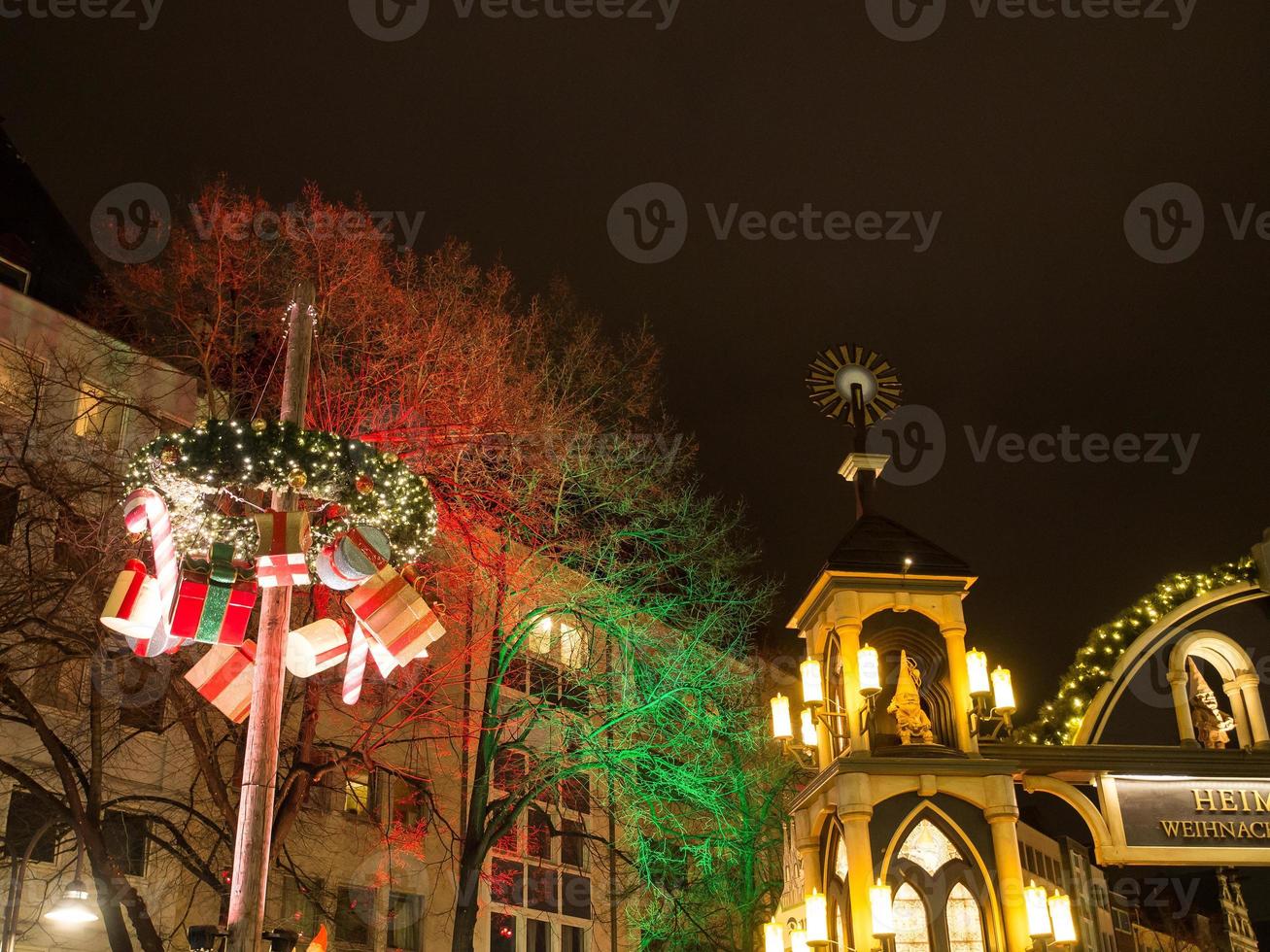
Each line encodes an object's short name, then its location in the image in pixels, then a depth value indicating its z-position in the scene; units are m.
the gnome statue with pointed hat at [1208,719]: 14.84
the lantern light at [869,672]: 12.99
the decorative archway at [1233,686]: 14.43
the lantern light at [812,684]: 13.49
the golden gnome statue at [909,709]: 13.75
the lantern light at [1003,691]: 13.26
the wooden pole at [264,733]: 7.89
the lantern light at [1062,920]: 12.21
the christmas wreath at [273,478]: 8.91
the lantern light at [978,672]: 13.38
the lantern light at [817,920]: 12.94
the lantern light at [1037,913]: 12.18
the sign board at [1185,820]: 13.87
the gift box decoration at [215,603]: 8.95
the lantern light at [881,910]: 12.09
